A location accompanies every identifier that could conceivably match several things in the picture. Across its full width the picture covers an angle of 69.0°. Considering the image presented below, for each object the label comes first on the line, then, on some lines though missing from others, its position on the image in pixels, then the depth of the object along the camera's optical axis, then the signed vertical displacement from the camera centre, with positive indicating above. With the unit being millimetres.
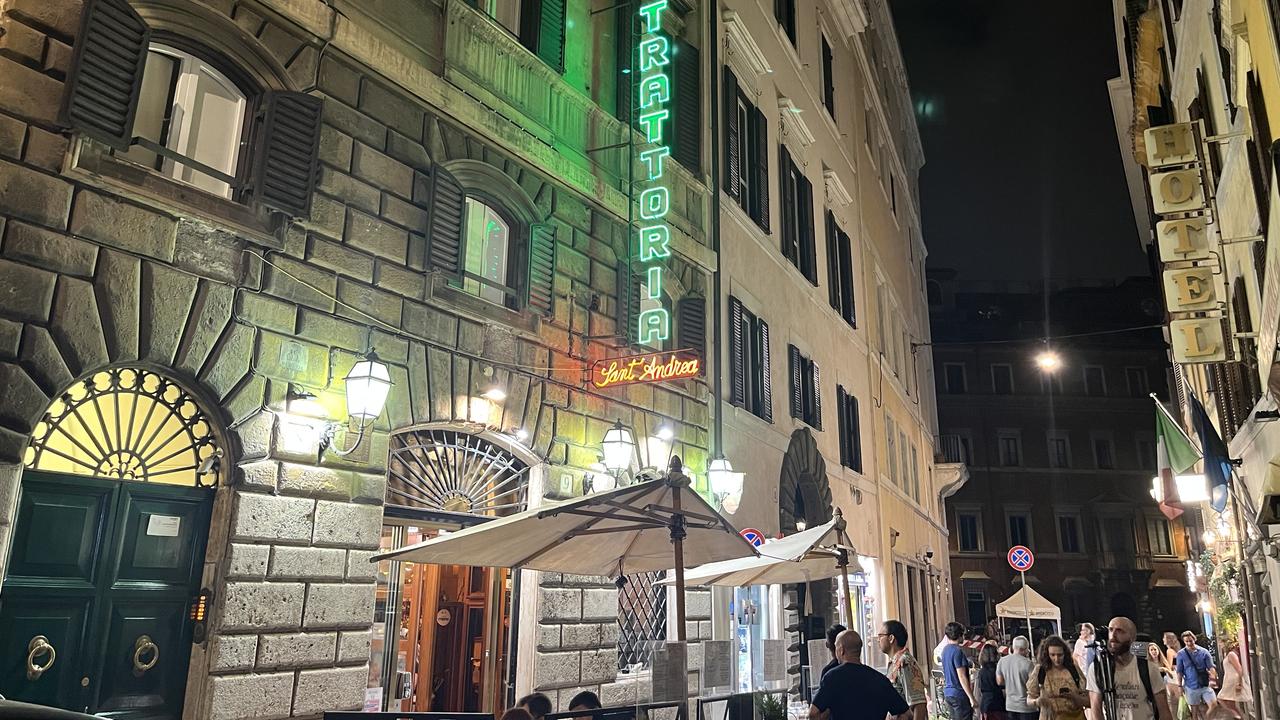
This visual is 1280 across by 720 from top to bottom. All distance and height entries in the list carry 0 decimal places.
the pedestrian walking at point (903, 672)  9516 -535
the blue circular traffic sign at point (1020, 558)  21672 +1394
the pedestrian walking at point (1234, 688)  12812 -885
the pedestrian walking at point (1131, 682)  8562 -543
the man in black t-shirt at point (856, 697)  6473 -533
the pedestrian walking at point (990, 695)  11336 -892
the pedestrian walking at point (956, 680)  11820 -754
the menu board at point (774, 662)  9172 -434
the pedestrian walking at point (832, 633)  10703 -184
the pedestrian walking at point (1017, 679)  10398 -649
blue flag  11188 +1920
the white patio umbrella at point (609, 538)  6355 +573
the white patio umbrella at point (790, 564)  9812 +564
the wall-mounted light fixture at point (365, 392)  7422 +1698
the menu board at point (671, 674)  6883 -424
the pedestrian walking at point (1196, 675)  13409 -757
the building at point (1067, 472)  45288 +7298
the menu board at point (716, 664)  7730 -396
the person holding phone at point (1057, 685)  8578 -586
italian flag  13141 +2385
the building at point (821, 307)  15695 +6449
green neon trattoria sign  11594 +5671
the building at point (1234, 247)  8820 +4247
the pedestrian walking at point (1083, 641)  14080 -312
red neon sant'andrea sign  10219 +2632
